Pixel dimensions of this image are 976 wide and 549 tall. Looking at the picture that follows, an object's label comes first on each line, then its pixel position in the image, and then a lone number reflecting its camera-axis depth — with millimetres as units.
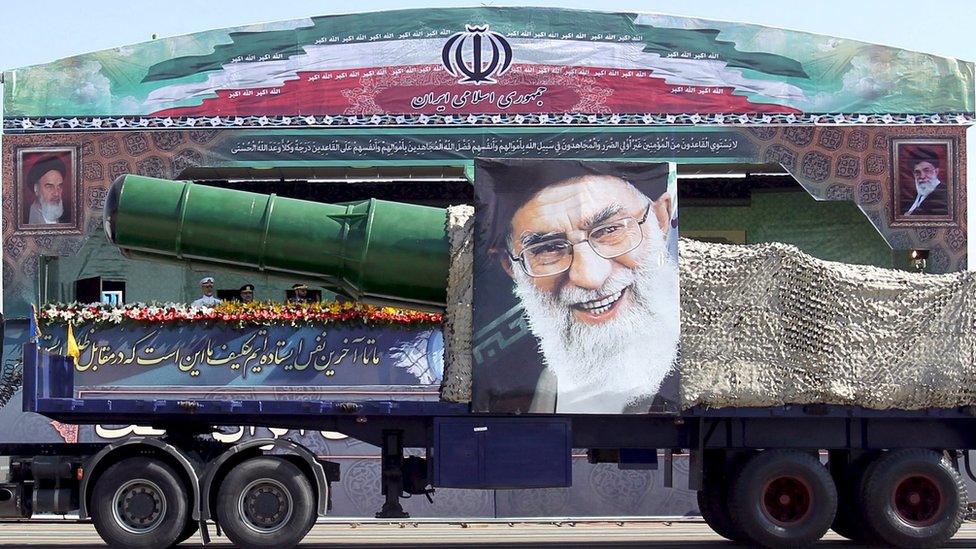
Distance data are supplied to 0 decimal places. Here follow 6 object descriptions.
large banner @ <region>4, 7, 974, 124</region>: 23078
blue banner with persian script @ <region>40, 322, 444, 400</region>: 16891
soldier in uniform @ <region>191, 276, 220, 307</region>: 17839
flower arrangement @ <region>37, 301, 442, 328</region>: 17047
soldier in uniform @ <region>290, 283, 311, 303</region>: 20453
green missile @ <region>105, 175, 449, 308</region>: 13922
